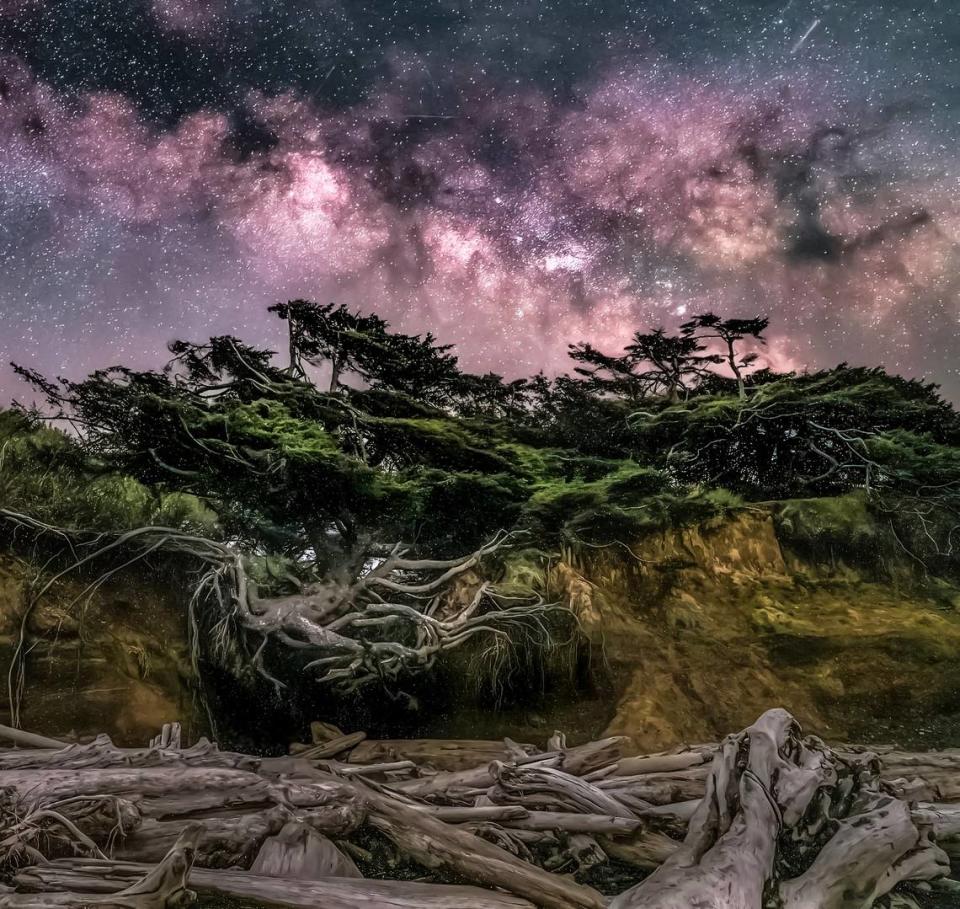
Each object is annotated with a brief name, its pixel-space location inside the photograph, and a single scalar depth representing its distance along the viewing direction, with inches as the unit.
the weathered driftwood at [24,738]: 282.5
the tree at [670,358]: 498.3
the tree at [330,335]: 435.8
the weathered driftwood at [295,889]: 157.8
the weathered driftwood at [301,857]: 177.3
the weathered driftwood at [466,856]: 167.2
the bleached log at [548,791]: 222.2
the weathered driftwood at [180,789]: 211.6
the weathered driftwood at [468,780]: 246.1
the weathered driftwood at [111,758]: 239.0
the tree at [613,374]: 506.3
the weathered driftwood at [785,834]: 152.1
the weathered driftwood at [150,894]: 146.9
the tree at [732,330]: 461.1
